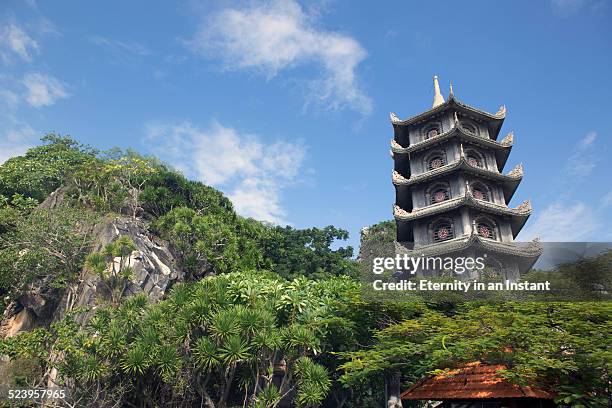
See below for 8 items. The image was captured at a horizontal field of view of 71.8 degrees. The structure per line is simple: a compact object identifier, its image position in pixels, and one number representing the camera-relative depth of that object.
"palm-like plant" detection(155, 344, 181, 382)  15.16
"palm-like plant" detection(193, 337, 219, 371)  14.92
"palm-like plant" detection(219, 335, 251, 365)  14.80
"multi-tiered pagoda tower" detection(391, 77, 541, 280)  21.05
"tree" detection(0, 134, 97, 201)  32.53
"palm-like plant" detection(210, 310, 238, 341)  15.12
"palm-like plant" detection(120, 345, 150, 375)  15.17
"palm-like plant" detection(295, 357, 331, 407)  14.70
